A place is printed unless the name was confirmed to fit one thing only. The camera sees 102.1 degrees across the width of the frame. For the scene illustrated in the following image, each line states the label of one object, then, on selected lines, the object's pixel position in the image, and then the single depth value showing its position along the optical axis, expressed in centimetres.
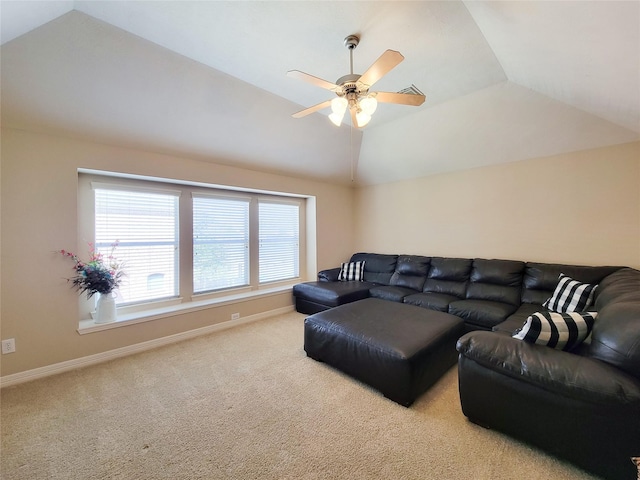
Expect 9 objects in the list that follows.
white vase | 280
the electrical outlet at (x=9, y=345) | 229
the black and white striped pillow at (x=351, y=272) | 473
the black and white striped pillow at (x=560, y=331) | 159
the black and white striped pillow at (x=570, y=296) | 247
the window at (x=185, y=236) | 304
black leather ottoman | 202
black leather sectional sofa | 129
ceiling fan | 180
